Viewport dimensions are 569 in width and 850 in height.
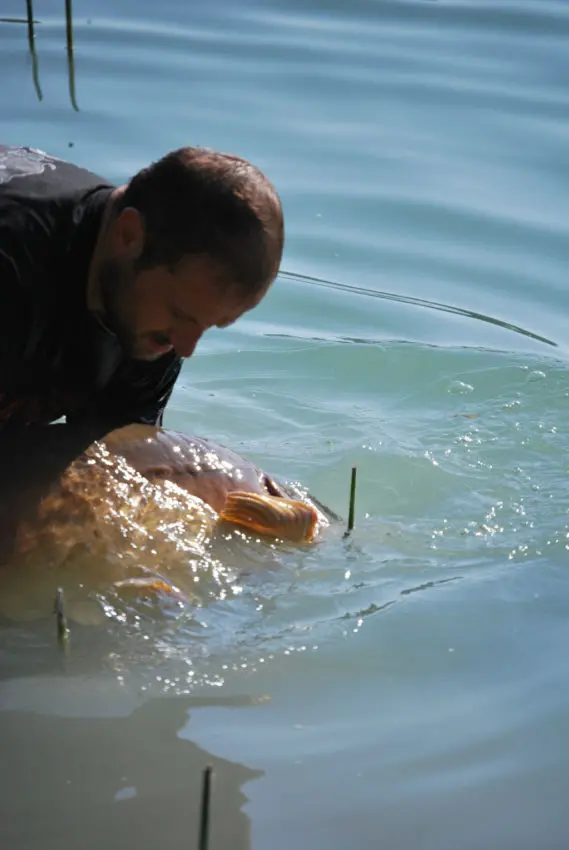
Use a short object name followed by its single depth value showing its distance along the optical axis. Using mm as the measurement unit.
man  6660
